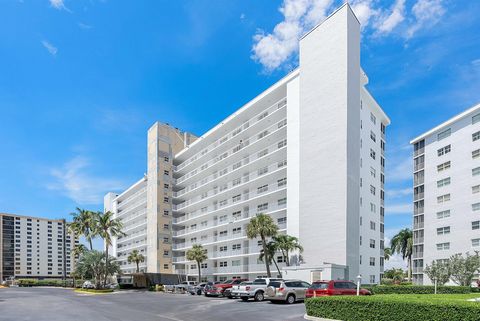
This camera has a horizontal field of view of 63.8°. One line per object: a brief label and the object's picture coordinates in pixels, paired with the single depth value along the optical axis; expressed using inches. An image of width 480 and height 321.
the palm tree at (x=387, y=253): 3715.6
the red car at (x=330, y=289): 972.9
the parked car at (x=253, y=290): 1252.5
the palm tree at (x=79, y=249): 3055.1
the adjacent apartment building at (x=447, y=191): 2203.5
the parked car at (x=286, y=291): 1107.9
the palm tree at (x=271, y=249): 1843.0
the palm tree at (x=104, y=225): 2618.1
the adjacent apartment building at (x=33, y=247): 5807.1
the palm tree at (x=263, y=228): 1846.7
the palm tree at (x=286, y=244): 1790.1
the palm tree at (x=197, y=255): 2576.3
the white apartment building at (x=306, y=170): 1792.6
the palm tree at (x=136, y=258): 3553.2
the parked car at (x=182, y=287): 2031.3
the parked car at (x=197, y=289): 1790.0
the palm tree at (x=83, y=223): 2876.5
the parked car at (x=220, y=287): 1566.2
